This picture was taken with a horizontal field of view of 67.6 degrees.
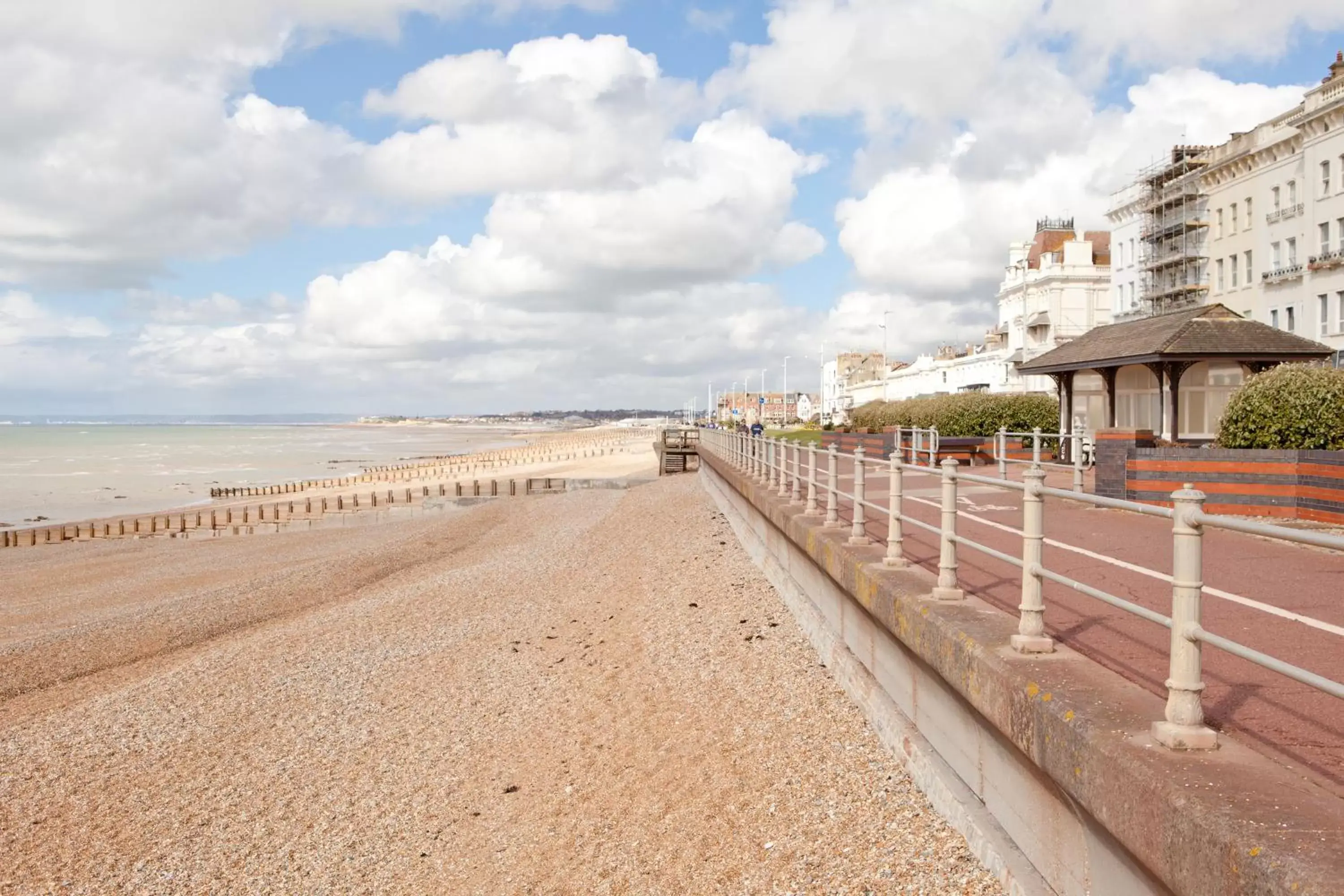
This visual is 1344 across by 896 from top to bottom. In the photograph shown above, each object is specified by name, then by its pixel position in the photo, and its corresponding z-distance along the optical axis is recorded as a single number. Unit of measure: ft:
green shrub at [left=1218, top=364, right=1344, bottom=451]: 44.24
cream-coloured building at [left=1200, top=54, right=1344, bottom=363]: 129.18
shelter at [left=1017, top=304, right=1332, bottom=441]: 68.03
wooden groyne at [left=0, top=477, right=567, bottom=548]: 117.19
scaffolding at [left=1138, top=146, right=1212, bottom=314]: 171.53
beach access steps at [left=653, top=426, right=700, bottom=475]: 176.55
